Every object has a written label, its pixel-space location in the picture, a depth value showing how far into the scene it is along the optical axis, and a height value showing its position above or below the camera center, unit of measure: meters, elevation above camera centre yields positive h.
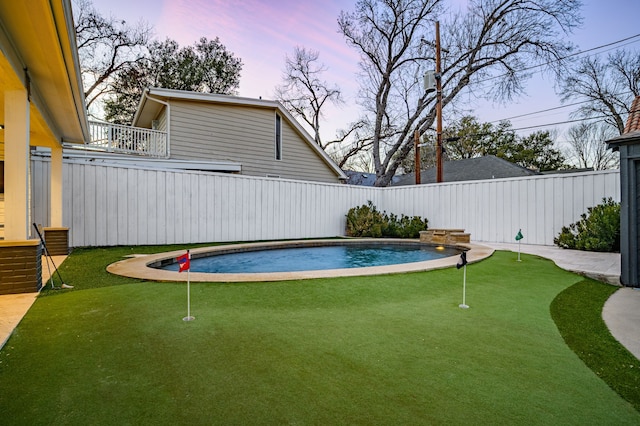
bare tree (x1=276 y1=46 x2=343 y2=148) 23.75 +9.28
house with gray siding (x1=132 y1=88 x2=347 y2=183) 12.64 +3.42
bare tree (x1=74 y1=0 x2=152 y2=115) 18.95 +10.28
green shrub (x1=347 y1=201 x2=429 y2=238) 11.70 -0.41
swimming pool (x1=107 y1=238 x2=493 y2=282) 4.65 -0.90
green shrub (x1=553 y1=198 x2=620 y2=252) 7.33 -0.42
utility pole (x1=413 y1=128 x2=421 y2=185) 14.84 +2.65
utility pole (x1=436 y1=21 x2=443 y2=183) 13.16 +4.04
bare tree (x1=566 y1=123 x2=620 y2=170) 25.23 +5.43
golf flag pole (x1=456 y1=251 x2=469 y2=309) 3.49 -0.57
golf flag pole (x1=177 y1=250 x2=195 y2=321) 3.08 -0.49
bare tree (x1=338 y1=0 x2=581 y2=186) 16.73 +9.10
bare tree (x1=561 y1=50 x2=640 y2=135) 21.20 +8.50
